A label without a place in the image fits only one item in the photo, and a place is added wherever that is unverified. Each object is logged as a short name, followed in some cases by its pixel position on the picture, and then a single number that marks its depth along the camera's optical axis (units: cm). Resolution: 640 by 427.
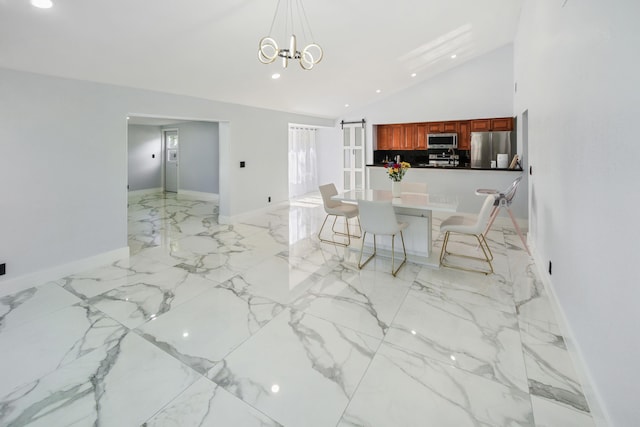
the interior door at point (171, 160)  941
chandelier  272
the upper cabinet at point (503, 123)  664
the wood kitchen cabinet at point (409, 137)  785
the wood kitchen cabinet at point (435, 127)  744
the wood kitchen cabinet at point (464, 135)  715
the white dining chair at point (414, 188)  469
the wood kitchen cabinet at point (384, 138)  826
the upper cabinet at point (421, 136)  769
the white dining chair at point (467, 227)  344
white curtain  897
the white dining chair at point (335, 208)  444
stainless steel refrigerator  652
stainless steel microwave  730
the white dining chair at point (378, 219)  340
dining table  381
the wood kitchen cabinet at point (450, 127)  727
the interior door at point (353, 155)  866
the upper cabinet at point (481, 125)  685
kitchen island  549
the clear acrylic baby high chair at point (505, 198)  405
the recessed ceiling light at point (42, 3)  228
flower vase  405
